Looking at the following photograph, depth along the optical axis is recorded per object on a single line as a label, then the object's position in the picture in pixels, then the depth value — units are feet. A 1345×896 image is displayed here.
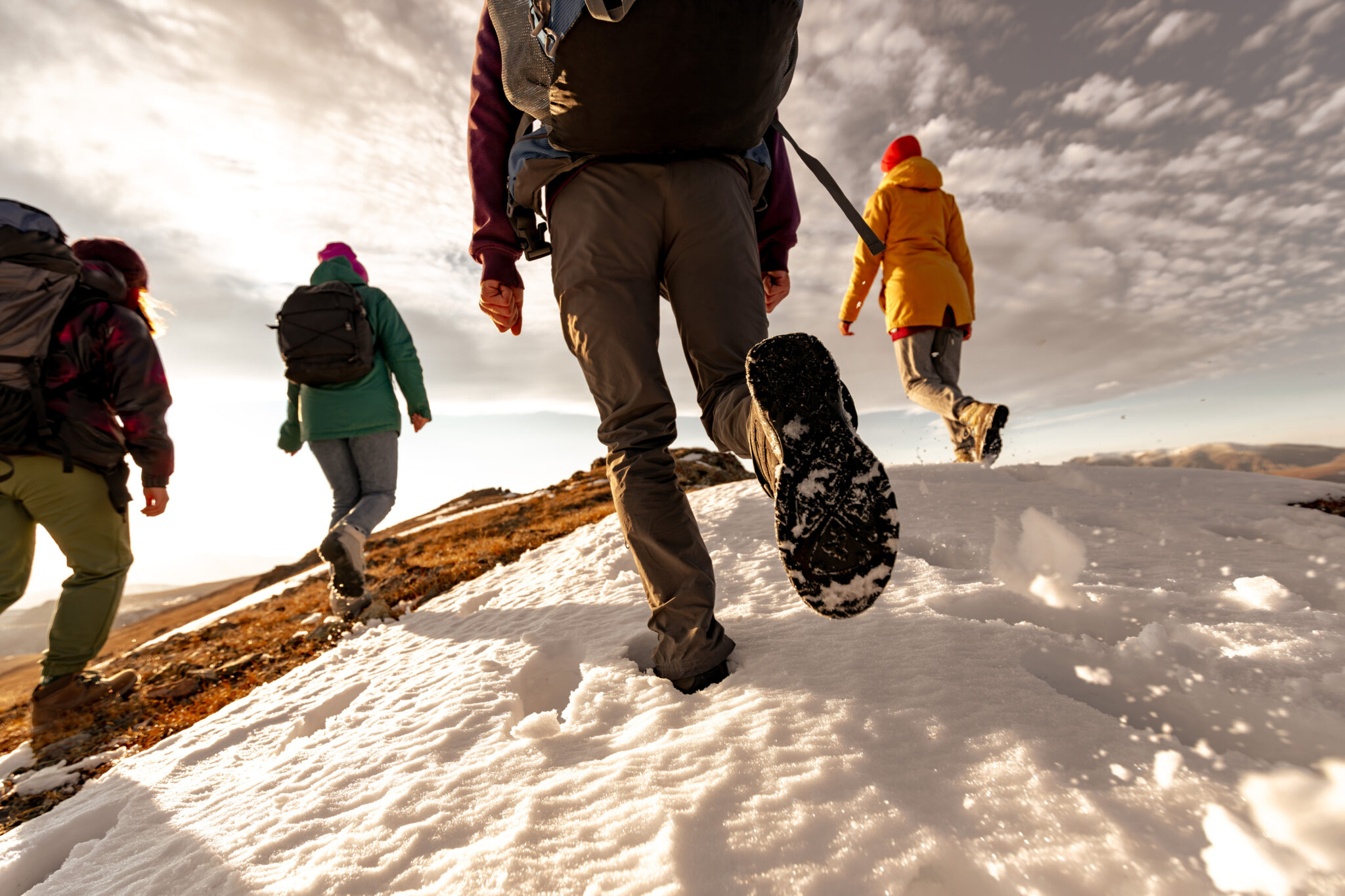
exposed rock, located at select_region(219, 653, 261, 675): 11.24
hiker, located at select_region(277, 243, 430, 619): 12.23
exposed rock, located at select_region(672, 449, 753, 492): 31.14
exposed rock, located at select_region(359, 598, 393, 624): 11.51
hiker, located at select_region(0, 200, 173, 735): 9.18
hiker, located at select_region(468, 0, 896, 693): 4.44
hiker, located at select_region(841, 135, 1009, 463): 15.55
